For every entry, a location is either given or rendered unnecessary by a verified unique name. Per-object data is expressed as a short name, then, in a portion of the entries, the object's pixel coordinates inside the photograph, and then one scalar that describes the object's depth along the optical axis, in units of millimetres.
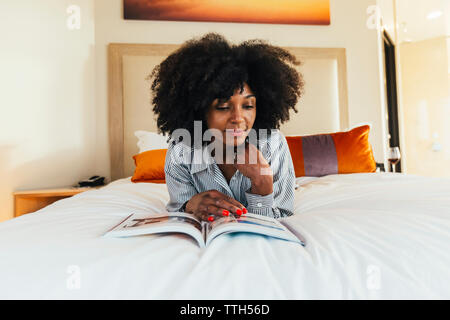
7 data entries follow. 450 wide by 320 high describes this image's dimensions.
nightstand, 2111
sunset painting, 2768
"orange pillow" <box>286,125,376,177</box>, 2008
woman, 1064
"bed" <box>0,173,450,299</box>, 498
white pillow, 2344
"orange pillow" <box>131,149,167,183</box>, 2020
